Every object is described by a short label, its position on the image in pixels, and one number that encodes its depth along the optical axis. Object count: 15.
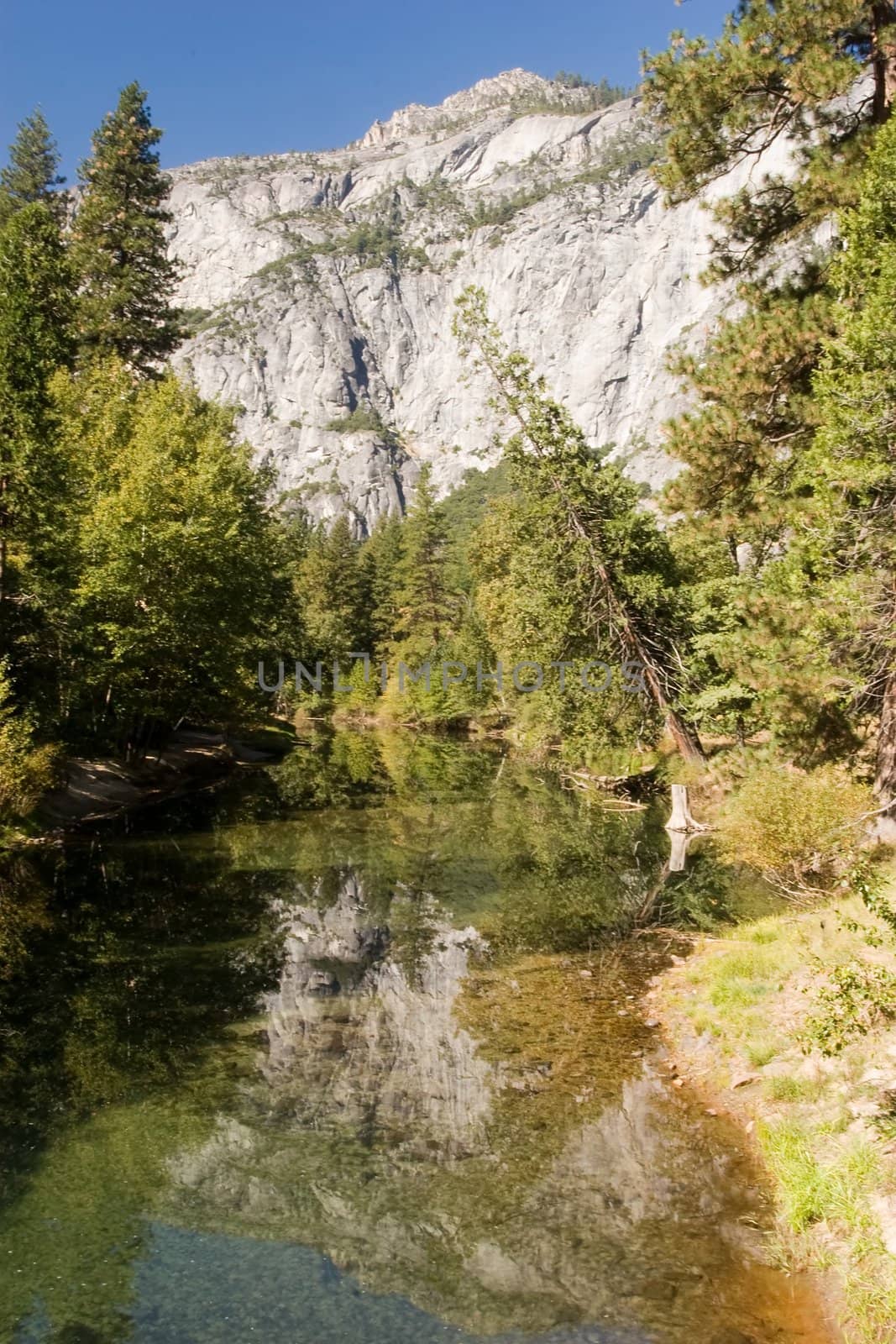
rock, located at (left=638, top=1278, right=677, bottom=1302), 6.00
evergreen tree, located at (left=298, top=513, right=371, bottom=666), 79.56
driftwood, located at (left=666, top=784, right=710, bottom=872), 22.27
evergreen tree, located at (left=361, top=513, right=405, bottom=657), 79.19
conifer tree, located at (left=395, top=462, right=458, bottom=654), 72.06
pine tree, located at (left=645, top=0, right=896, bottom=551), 14.26
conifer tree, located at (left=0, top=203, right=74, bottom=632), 21.06
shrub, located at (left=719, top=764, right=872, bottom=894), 13.11
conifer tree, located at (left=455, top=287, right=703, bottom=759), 23.30
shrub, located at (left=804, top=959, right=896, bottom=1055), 6.38
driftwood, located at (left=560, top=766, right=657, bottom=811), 28.67
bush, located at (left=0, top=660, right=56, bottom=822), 18.36
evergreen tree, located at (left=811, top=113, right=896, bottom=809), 10.73
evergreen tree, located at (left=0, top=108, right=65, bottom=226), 43.72
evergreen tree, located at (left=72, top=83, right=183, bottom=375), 36.50
